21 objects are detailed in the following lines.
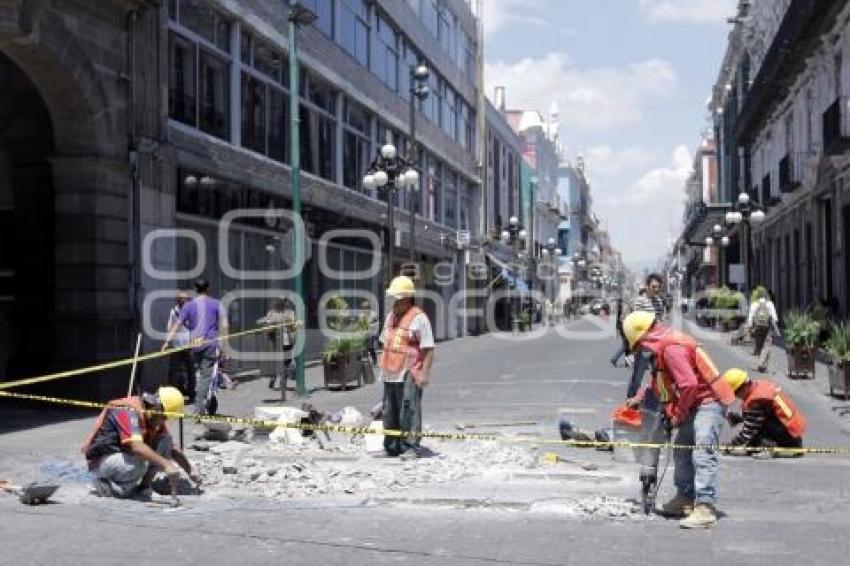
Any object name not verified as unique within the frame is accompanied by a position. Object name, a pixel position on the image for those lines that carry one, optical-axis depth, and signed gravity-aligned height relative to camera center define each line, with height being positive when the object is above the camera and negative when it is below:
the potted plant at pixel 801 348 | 19.97 -0.71
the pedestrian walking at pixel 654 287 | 13.18 +0.30
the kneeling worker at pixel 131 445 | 7.86 -0.98
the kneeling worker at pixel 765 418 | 10.29 -1.05
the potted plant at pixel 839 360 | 15.77 -0.74
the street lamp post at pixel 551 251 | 73.12 +4.30
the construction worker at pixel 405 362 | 10.41 -0.48
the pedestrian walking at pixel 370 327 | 20.78 -0.28
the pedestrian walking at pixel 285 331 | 17.95 -0.30
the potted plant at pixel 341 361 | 18.80 -0.84
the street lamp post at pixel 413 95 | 27.36 +5.81
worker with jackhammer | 7.20 -0.58
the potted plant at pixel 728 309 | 41.16 +0.07
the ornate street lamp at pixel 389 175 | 23.98 +3.20
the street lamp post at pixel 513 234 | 49.28 +3.72
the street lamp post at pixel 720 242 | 52.19 +3.54
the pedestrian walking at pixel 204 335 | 13.38 -0.27
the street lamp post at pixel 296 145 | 17.72 +2.85
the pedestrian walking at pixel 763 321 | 22.09 -0.22
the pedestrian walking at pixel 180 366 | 15.71 -0.81
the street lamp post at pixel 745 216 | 34.59 +3.11
